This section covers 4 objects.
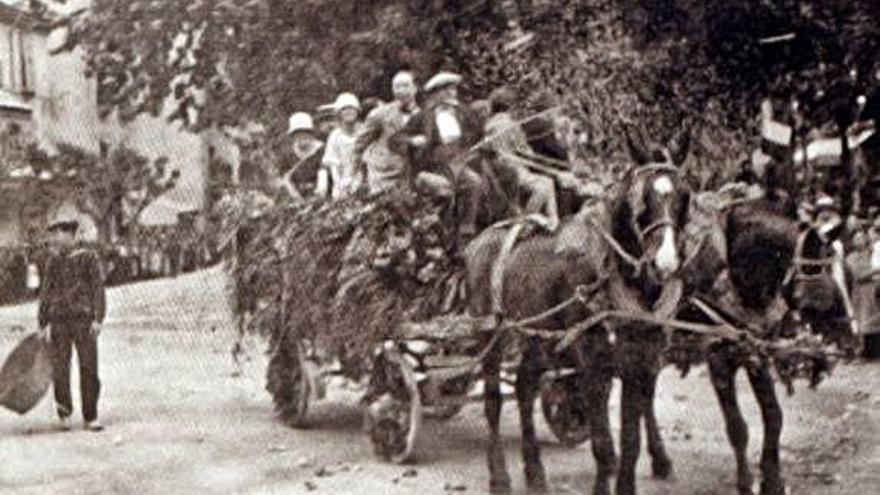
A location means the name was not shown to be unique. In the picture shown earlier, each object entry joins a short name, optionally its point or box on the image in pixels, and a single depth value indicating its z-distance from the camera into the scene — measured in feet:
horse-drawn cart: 30.53
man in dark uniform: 36.99
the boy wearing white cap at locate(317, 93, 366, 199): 37.45
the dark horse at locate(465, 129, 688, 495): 25.07
